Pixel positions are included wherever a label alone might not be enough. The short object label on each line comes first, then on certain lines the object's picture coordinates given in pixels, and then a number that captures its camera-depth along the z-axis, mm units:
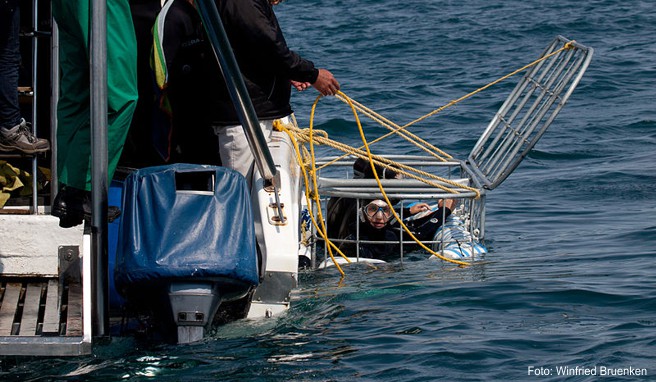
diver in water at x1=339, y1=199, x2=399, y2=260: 15742
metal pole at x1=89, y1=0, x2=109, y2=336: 8969
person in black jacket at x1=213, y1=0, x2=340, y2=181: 10828
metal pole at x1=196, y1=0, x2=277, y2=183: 9047
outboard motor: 8992
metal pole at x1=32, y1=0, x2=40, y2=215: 11522
